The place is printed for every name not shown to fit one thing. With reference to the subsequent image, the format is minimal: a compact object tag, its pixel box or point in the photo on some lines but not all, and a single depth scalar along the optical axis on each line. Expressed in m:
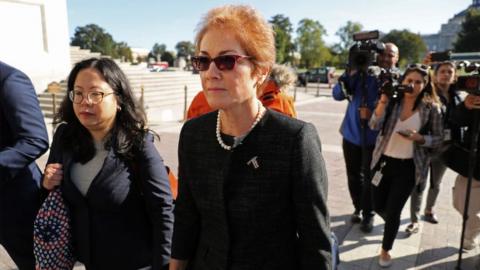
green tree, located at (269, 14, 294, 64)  48.46
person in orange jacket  2.66
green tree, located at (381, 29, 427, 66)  67.12
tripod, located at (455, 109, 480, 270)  2.82
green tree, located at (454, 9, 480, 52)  50.41
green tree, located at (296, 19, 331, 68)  52.66
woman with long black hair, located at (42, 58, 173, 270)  1.67
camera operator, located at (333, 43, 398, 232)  3.63
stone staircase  12.07
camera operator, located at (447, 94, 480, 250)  3.11
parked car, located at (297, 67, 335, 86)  32.34
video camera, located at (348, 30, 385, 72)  3.54
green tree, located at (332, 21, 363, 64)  60.34
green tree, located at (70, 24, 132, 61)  70.62
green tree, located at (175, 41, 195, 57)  85.18
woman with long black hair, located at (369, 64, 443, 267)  2.96
